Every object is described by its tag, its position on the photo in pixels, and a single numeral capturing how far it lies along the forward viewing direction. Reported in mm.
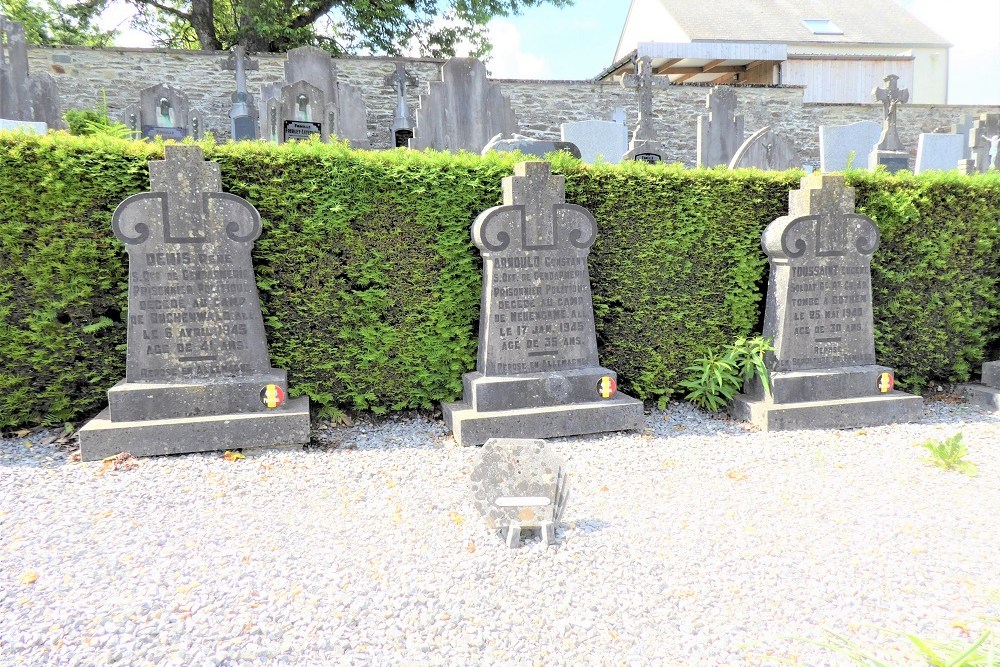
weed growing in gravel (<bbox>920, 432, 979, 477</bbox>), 3676
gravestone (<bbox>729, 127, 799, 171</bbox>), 11125
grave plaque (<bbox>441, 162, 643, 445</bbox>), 4441
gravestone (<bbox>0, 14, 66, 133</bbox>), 9359
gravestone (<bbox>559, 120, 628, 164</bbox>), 8711
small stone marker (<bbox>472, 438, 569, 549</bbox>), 2762
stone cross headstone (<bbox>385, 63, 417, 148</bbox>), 12320
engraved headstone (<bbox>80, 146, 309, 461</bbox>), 3961
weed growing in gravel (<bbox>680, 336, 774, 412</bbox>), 4969
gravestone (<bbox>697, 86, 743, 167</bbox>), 11719
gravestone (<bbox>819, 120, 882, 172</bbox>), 9680
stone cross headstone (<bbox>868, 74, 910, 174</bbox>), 9266
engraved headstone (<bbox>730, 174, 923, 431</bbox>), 4801
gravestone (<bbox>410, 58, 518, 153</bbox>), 10047
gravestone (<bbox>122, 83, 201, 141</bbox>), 9594
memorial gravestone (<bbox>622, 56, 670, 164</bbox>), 11109
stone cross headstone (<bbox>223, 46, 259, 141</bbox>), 10352
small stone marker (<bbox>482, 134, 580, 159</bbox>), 6402
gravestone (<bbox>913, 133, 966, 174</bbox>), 10008
